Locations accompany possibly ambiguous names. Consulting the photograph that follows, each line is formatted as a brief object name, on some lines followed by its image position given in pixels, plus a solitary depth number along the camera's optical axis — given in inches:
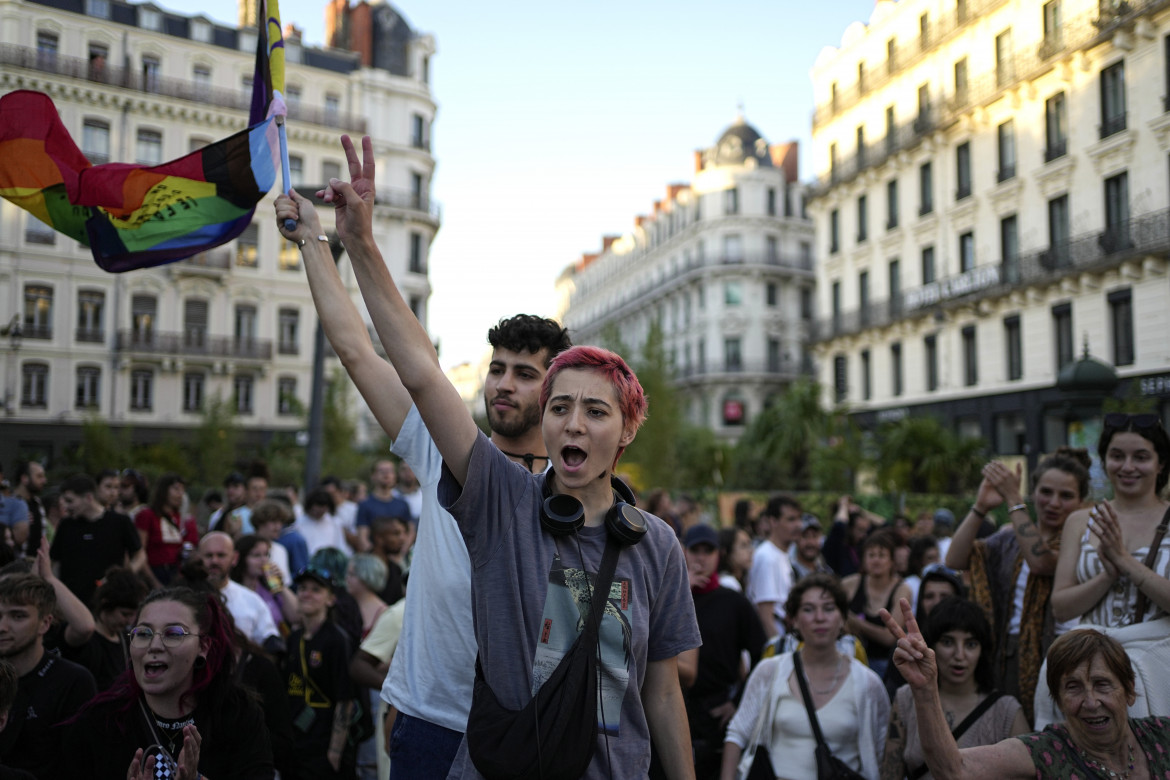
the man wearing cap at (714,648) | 231.6
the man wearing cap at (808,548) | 354.9
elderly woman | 146.3
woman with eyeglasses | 138.9
